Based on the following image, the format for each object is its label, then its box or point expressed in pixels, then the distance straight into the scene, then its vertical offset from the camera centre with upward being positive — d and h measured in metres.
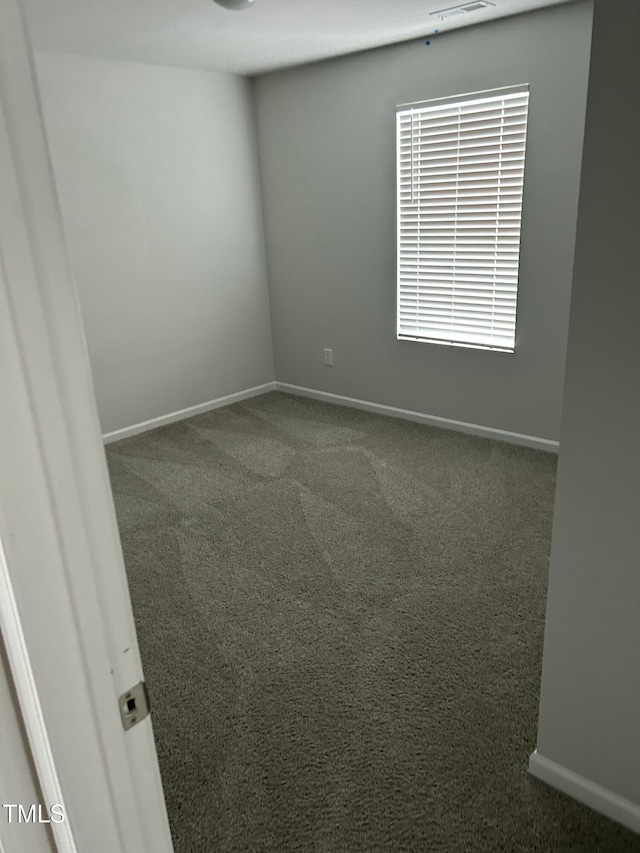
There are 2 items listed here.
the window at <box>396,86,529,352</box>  3.59 -0.04
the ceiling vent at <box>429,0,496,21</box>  3.08 +0.92
